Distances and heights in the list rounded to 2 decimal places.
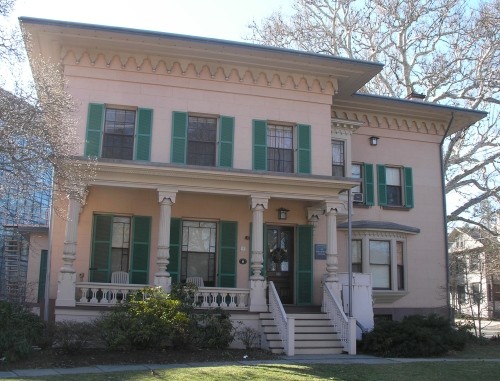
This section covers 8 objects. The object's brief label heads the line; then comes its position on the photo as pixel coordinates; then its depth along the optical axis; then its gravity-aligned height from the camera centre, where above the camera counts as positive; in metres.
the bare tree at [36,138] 9.73 +2.54
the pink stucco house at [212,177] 14.48 +2.80
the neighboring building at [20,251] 11.27 +0.96
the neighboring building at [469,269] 20.84 +0.85
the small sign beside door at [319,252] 16.95 +1.01
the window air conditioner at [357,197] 17.80 +2.87
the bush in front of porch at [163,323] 11.88 -0.89
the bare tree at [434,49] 24.45 +10.92
